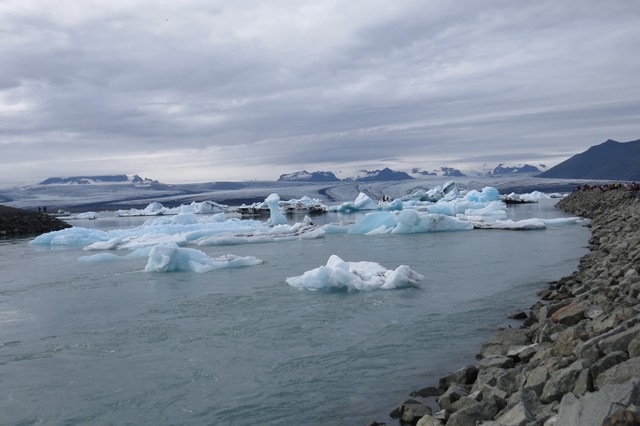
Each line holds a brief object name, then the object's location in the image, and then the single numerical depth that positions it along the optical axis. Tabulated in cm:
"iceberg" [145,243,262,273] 1134
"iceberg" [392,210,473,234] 1881
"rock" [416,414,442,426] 342
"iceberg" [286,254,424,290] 851
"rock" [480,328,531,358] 511
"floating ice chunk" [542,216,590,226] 2034
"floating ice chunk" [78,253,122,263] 1374
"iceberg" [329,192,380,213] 3980
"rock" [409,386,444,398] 433
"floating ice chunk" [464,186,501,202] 3841
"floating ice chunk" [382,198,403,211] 3585
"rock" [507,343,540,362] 445
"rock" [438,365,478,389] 436
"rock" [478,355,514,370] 446
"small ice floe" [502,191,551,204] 4325
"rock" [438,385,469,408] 388
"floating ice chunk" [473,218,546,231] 1847
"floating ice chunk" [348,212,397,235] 1955
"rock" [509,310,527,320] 662
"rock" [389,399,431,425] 386
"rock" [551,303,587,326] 514
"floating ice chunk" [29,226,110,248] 1939
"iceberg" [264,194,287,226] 2365
